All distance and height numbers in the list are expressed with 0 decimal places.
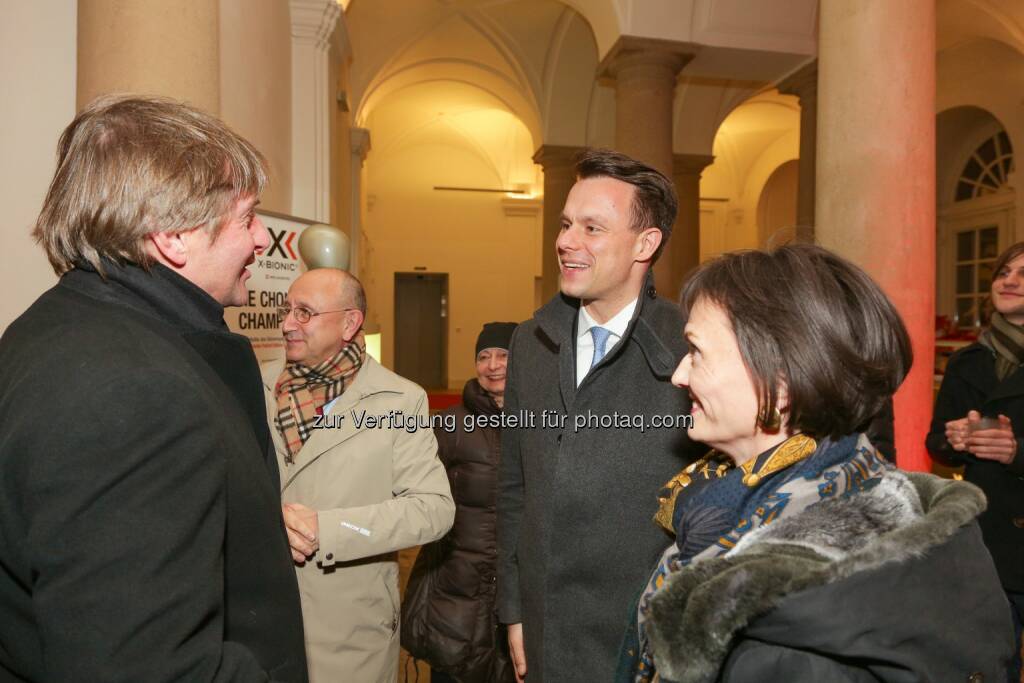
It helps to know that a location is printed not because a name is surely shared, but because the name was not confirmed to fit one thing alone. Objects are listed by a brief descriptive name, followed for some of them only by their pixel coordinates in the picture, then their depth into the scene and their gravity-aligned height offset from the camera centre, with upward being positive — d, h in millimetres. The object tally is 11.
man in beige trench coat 2113 -461
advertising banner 3492 +248
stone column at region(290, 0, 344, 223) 5227 +1750
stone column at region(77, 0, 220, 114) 2691 +1104
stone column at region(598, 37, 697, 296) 7082 +2395
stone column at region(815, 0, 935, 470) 3590 +875
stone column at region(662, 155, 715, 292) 9359 +1719
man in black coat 888 -136
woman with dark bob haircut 910 -276
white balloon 3477 +429
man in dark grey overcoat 1828 -264
